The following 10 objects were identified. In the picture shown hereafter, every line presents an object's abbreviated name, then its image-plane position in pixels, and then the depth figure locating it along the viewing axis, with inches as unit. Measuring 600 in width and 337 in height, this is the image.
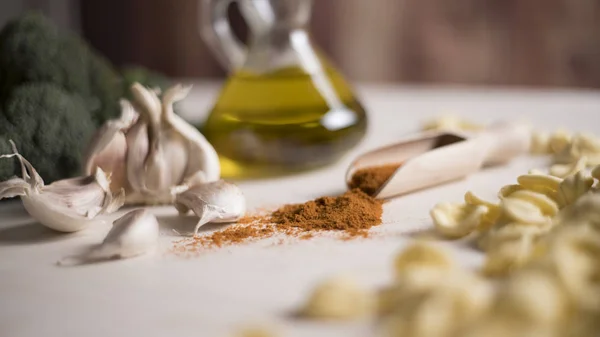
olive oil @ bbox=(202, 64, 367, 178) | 17.9
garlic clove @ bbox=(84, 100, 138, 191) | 15.9
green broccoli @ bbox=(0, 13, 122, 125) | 18.1
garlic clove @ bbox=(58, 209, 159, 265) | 13.9
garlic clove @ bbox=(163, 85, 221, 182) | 16.3
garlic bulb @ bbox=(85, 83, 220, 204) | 16.2
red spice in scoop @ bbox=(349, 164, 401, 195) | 16.5
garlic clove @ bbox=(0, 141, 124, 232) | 14.6
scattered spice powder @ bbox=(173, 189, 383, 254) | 14.7
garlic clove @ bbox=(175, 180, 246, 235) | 15.1
